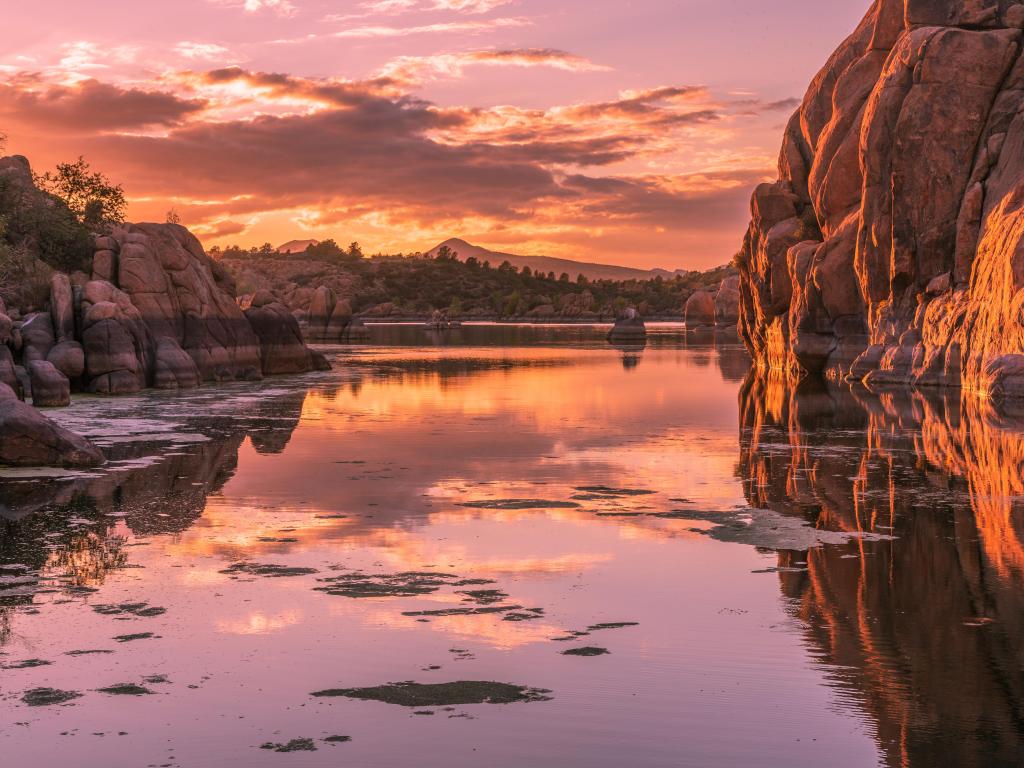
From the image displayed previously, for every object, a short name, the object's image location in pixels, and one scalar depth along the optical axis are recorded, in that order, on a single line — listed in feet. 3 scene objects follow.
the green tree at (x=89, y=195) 185.26
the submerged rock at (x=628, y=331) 363.76
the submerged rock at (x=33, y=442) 69.97
